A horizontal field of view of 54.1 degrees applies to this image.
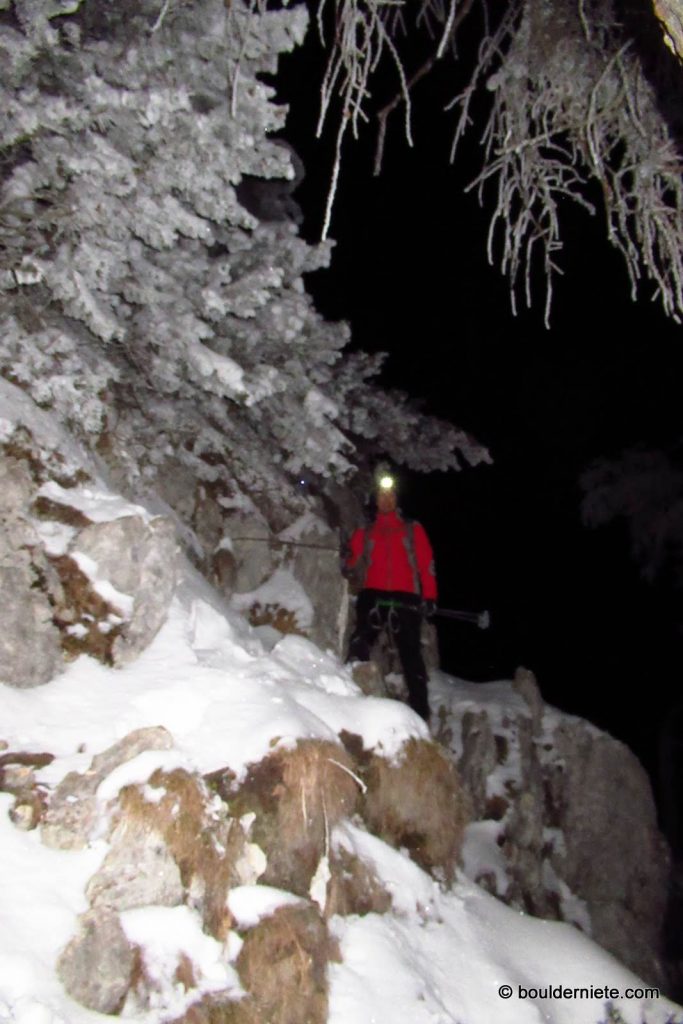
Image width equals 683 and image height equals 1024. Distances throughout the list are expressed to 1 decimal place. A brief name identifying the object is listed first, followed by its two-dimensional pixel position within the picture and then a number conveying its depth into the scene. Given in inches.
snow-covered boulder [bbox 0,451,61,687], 179.8
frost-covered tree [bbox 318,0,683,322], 129.7
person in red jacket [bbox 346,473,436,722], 328.5
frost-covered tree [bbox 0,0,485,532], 216.1
